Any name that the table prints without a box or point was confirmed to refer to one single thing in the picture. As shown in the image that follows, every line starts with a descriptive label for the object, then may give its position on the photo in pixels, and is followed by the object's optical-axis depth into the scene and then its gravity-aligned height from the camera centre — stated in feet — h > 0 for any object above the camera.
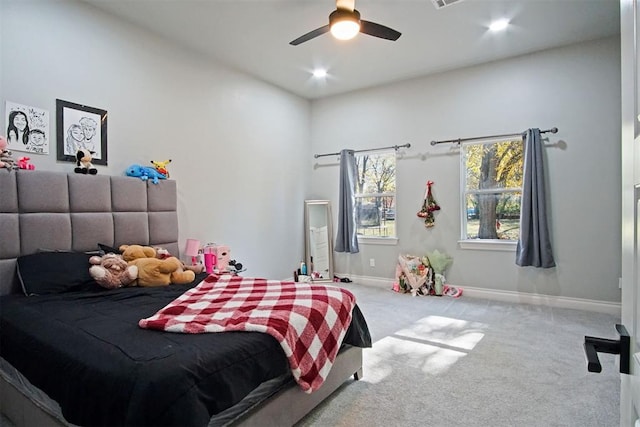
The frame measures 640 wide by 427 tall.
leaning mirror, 18.71 -1.50
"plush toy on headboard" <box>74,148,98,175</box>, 9.70 +1.37
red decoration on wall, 15.87 -0.02
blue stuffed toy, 10.95 +1.23
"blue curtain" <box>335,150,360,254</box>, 17.78 +0.04
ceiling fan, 8.97 +4.84
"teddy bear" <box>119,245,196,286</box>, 8.85 -1.43
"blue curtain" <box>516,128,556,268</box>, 13.20 -0.26
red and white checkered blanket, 5.49 -1.77
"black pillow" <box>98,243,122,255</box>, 9.56 -1.01
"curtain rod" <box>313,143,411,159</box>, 16.53 +2.91
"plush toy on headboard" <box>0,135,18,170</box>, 8.13 +1.31
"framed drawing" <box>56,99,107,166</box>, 9.70 +2.34
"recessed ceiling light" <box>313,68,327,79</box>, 15.35 +6.02
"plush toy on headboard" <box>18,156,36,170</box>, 8.66 +1.24
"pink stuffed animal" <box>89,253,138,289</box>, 8.27 -1.40
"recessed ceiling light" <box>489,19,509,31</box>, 11.50 +5.99
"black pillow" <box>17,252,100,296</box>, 7.74 -1.35
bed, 4.11 -1.85
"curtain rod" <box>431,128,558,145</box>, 13.31 +2.87
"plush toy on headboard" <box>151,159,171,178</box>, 11.66 +1.51
